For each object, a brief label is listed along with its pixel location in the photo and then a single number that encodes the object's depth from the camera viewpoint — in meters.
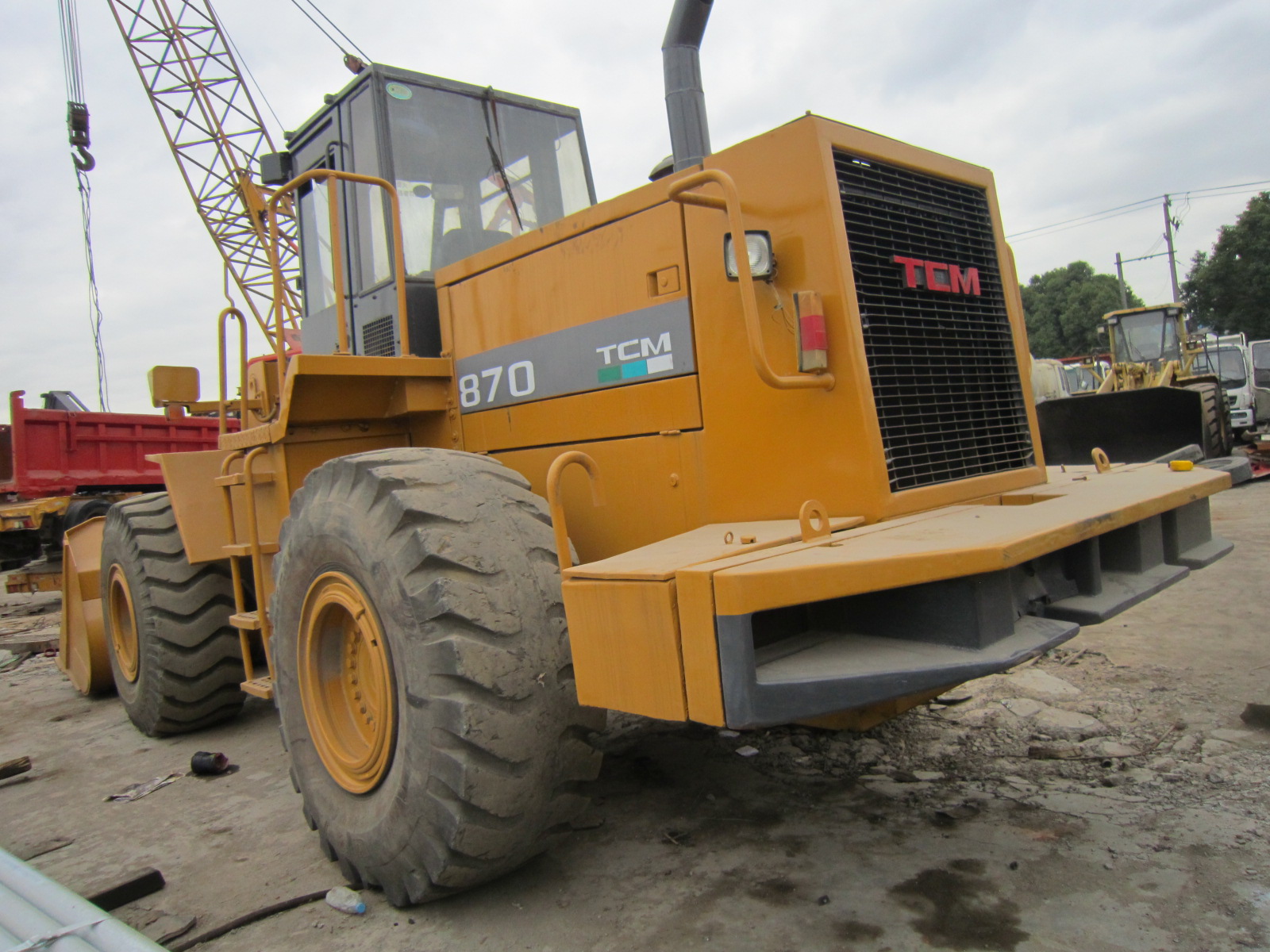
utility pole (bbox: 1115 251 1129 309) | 42.25
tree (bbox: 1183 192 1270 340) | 41.88
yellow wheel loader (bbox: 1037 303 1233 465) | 10.12
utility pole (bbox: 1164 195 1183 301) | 41.03
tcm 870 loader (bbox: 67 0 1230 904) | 2.32
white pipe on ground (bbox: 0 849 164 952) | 1.98
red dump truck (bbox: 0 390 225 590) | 11.35
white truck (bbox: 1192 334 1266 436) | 18.75
